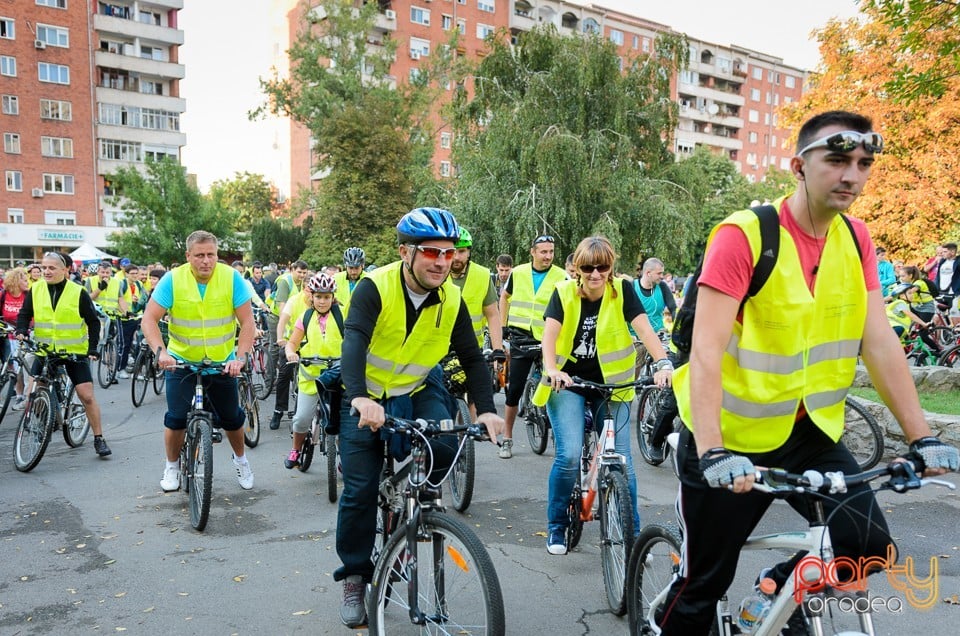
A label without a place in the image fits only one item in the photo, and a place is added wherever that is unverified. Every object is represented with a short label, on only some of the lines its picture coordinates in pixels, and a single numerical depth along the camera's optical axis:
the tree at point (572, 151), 21.97
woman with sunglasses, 4.78
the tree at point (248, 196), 71.88
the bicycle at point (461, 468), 6.19
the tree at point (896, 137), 18.67
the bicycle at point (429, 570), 3.08
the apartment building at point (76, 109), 49.78
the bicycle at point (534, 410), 8.21
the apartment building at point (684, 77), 64.69
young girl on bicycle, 7.20
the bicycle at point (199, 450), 5.71
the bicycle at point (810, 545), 2.26
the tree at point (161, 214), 44.27
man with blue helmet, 3.55
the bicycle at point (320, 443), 6.41
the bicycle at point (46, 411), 7.55
